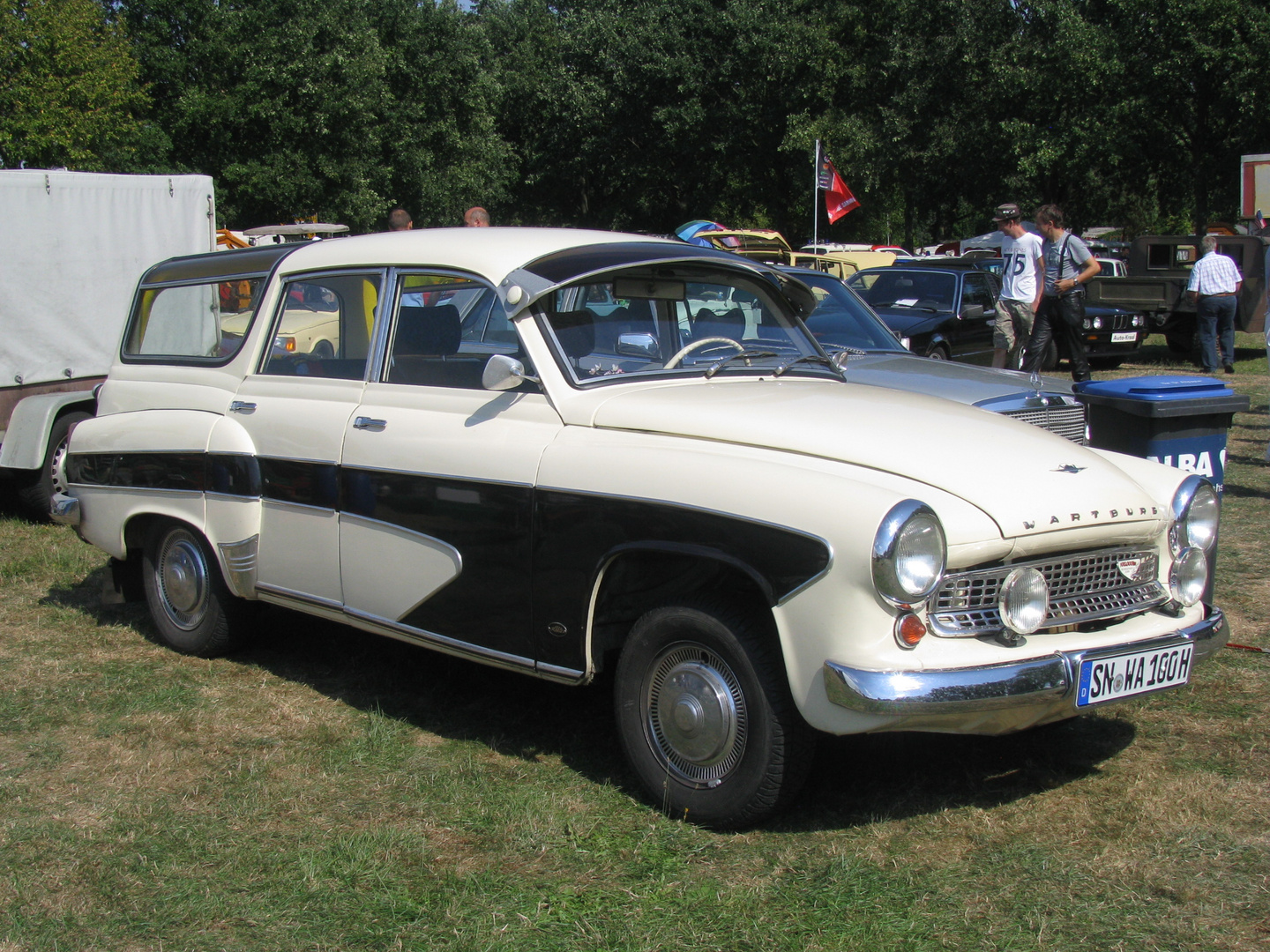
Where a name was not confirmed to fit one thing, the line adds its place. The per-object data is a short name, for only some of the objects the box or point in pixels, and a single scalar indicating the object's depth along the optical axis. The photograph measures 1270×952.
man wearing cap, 10.15
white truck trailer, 8.26
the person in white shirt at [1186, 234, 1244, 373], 15.32
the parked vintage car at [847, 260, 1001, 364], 12.38
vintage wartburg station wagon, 3.19
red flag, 19.62
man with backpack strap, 9.95
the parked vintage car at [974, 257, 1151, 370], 15.62
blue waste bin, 5.92
